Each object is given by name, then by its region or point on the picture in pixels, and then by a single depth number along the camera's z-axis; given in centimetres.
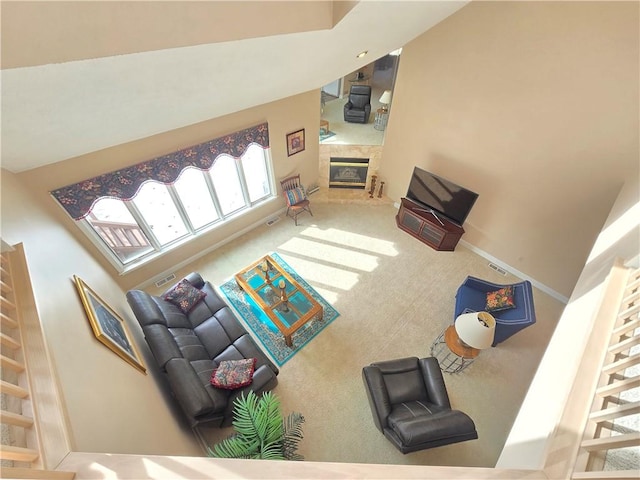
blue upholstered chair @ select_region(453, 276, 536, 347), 325
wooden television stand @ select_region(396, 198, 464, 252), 470
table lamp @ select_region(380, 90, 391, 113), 533
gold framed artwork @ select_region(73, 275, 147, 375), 227
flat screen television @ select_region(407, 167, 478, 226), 430
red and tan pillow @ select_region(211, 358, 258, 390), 283
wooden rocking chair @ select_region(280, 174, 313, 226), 530
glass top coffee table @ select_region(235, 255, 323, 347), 370
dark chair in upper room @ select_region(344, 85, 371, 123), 570
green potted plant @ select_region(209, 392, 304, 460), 214
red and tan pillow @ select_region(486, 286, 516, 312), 350
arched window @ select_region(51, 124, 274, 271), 333
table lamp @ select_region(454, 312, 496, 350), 273
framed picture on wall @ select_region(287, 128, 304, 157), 491
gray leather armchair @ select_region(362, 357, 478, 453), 241
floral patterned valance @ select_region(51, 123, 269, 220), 311
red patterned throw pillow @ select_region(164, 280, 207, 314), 365
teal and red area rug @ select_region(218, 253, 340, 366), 373
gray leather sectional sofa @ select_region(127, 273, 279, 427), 260
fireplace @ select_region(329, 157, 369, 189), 576
